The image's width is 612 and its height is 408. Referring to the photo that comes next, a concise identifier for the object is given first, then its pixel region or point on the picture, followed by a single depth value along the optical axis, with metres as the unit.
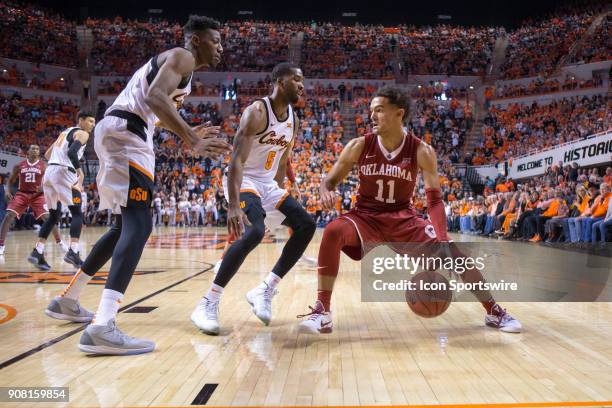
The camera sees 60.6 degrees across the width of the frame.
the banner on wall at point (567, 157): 15.15
